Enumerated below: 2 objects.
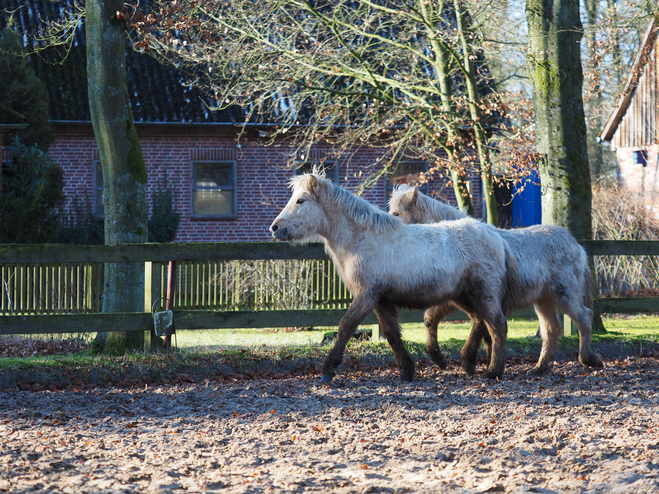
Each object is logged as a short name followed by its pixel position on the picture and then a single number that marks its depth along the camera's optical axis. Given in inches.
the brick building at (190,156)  1472.7
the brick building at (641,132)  1596.9
